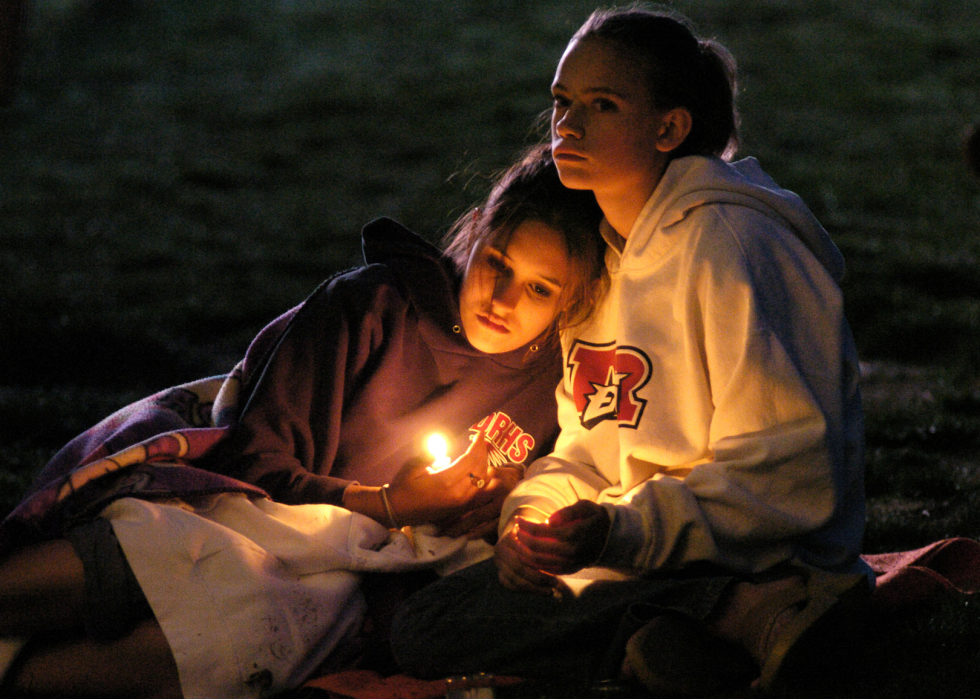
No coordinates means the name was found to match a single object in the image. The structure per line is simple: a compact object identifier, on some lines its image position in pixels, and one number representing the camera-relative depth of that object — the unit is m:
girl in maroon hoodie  5.29
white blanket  5.29
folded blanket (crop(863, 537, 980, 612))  6.07
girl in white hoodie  4.99
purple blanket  5.43
